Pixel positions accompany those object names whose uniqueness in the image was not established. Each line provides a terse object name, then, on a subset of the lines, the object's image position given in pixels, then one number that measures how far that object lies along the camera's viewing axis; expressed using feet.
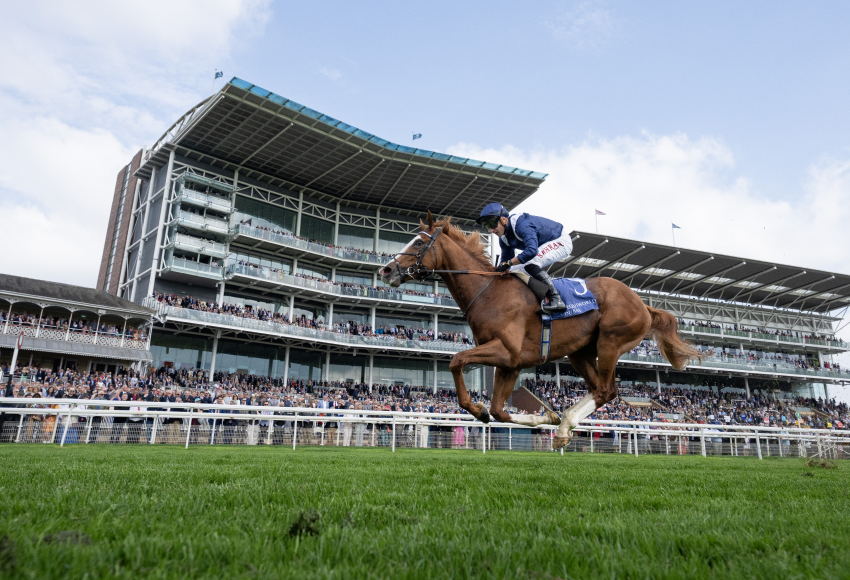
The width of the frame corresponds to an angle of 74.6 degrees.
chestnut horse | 20.95
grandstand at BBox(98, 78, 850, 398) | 129.70
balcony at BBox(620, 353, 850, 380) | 153.89
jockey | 22.18
